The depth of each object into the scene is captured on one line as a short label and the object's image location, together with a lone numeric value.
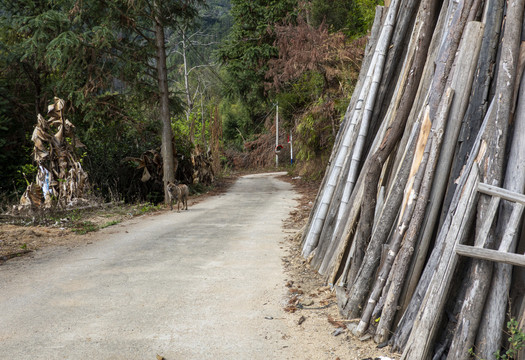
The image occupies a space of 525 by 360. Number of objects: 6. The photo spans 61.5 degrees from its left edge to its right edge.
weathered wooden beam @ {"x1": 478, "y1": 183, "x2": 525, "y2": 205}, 3.17
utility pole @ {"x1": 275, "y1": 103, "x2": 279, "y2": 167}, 30.55
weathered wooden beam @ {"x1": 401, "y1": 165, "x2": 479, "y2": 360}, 3.30
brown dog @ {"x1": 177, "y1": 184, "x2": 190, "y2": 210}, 13.01
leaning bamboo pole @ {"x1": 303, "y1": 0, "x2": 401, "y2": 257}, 5.79
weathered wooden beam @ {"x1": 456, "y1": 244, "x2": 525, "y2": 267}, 3.07
